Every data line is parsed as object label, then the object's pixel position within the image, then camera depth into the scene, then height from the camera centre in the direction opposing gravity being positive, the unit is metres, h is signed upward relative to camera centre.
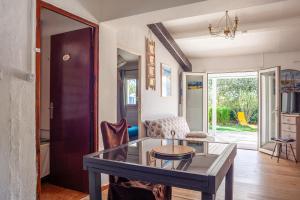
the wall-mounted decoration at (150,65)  4.38 +0.68
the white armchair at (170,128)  4.16 -0.57
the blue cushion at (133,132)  5.36 -0.79
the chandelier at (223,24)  4.20 +1.46
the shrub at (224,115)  8.86 -0.62
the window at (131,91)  6.91 +0.26
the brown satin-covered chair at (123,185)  1.68 -0.67
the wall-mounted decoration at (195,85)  6.15 +0.39
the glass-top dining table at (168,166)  1.30 -0.45
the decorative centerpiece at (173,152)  1.74 -0.43
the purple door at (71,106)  2.87 -0.09
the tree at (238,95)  8.41 +0.17
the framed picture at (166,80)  5.07 +0.46
